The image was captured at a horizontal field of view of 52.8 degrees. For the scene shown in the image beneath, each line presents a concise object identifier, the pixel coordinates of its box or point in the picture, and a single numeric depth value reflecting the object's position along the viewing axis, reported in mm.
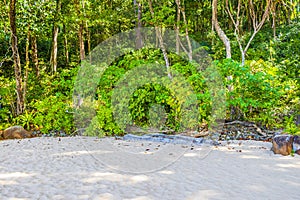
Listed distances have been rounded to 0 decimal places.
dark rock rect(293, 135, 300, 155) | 6154
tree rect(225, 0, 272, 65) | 9867
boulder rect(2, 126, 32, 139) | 9172
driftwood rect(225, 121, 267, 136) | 8516
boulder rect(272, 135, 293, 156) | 6148
